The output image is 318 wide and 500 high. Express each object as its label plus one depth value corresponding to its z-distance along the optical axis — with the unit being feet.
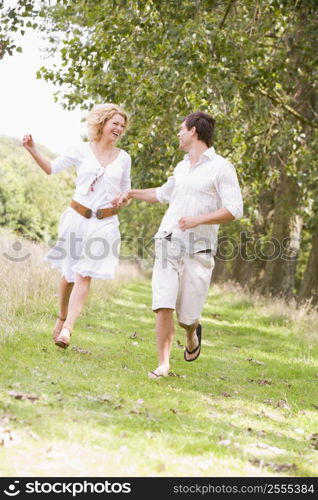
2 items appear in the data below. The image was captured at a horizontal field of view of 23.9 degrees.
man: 22.88
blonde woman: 24.34
